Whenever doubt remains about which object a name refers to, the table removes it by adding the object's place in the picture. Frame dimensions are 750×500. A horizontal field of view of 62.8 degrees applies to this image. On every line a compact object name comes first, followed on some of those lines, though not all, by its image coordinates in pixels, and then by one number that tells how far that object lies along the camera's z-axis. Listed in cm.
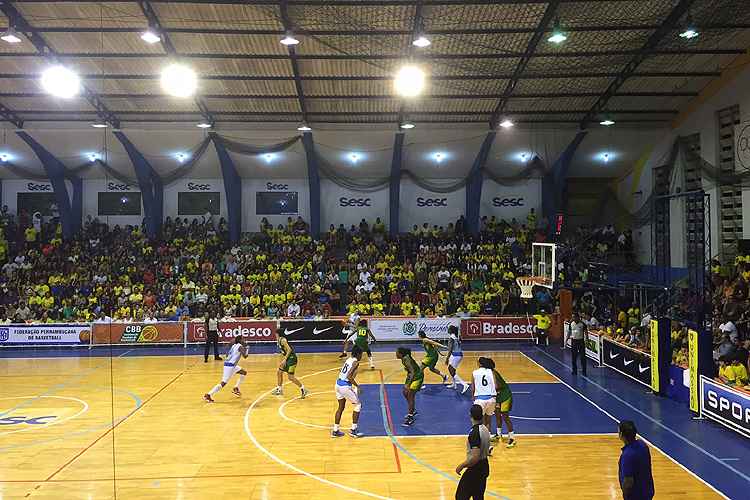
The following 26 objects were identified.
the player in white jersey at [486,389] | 1123
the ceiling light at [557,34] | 1706
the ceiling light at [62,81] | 1847
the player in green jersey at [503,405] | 1143
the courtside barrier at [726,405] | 1155
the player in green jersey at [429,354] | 1493
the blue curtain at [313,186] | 2950
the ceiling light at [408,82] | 1850
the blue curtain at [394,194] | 3091
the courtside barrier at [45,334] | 2447
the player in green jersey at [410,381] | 1309
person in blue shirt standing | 663
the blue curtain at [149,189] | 2953
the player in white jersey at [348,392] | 1222
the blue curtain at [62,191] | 2978
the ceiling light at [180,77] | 1812
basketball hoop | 2235
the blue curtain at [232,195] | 3112
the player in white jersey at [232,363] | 1516
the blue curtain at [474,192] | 3092
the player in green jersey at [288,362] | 1530
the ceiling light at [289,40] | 1634
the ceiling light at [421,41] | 1664
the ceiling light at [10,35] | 1662
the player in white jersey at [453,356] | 1603
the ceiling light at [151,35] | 1636
